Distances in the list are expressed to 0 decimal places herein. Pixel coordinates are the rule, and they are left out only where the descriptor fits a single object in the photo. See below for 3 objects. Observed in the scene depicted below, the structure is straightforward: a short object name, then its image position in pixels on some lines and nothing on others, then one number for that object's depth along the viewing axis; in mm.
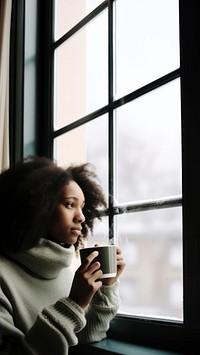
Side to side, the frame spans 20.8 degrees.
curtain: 1793
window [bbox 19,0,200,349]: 1145
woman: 1232
